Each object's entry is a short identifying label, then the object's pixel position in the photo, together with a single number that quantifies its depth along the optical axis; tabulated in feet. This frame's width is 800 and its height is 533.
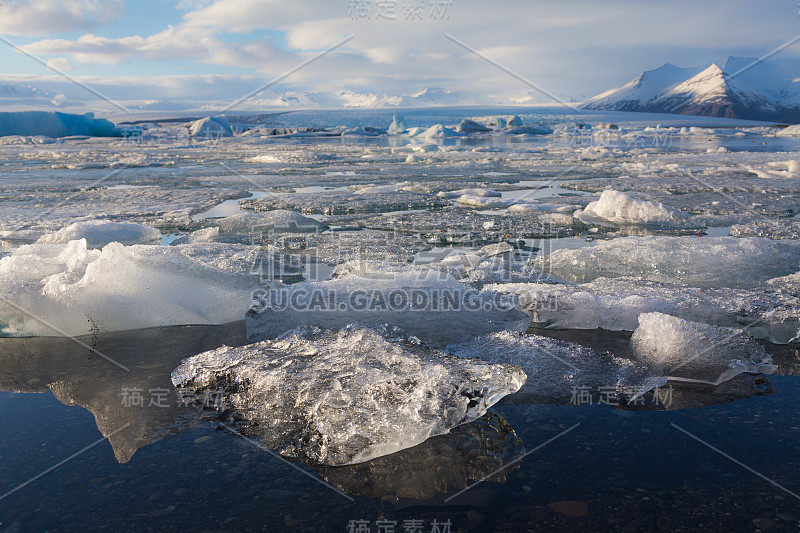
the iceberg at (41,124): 102.47
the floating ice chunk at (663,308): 8.92
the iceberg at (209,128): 110.32
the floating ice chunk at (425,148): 66.77
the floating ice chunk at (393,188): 27.58
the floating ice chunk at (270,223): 18.26
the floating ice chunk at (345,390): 5.72
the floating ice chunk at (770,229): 16.79
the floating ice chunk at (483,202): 23.36
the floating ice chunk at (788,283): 10.72
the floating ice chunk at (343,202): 22.82
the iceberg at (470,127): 115.14
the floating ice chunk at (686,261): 12.09
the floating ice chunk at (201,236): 16.44
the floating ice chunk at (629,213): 19.52
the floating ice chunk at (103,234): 15.35
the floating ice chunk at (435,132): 92.85
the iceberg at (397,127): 117.08
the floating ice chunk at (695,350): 7.48
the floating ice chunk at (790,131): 102.50
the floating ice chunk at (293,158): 50.67
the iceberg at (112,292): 8.95
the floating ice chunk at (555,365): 7.10
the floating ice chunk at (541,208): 21.95
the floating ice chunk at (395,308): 9.04
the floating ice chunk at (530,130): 109.09
